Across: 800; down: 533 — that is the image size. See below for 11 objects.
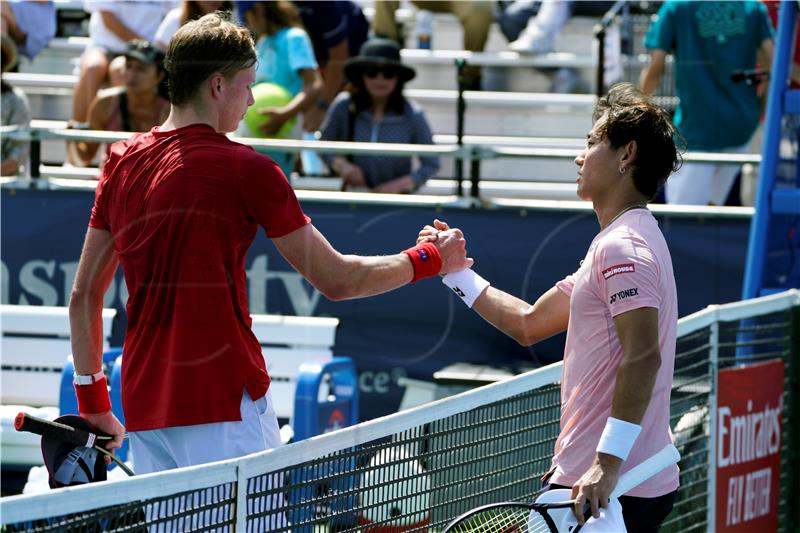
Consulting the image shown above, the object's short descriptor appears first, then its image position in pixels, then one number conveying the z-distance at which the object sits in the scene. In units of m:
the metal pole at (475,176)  16.61
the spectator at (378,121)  17.27
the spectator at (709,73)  16.94
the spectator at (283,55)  17.61
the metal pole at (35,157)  17.09
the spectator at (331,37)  18.89
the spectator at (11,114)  17.73
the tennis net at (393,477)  5.60
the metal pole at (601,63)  18.94
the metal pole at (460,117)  16.81
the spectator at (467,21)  21.66
